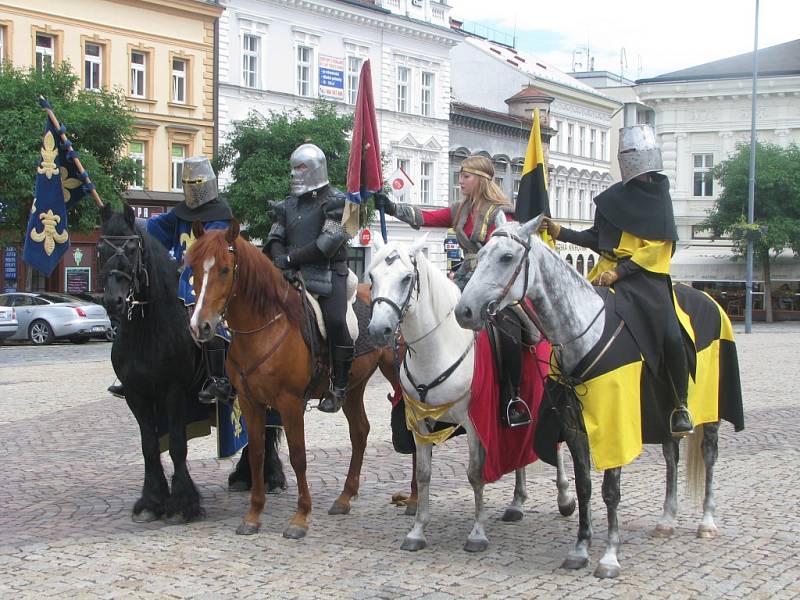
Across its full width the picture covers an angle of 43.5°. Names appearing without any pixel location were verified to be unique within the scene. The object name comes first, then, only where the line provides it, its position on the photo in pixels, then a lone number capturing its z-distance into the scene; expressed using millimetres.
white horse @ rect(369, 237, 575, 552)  6656
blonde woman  7102
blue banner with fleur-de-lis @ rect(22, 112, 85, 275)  8227
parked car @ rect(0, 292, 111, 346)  27641
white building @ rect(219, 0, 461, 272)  40844
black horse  7457
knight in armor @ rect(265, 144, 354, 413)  7660
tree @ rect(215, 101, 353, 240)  35094
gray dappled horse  5938
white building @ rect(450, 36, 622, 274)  54375
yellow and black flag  7105
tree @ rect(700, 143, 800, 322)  46125
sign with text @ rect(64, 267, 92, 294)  35438
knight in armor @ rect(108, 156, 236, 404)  7754
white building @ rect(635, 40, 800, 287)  55250
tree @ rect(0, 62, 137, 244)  27906
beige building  34562
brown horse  7152
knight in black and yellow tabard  6621
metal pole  36688
